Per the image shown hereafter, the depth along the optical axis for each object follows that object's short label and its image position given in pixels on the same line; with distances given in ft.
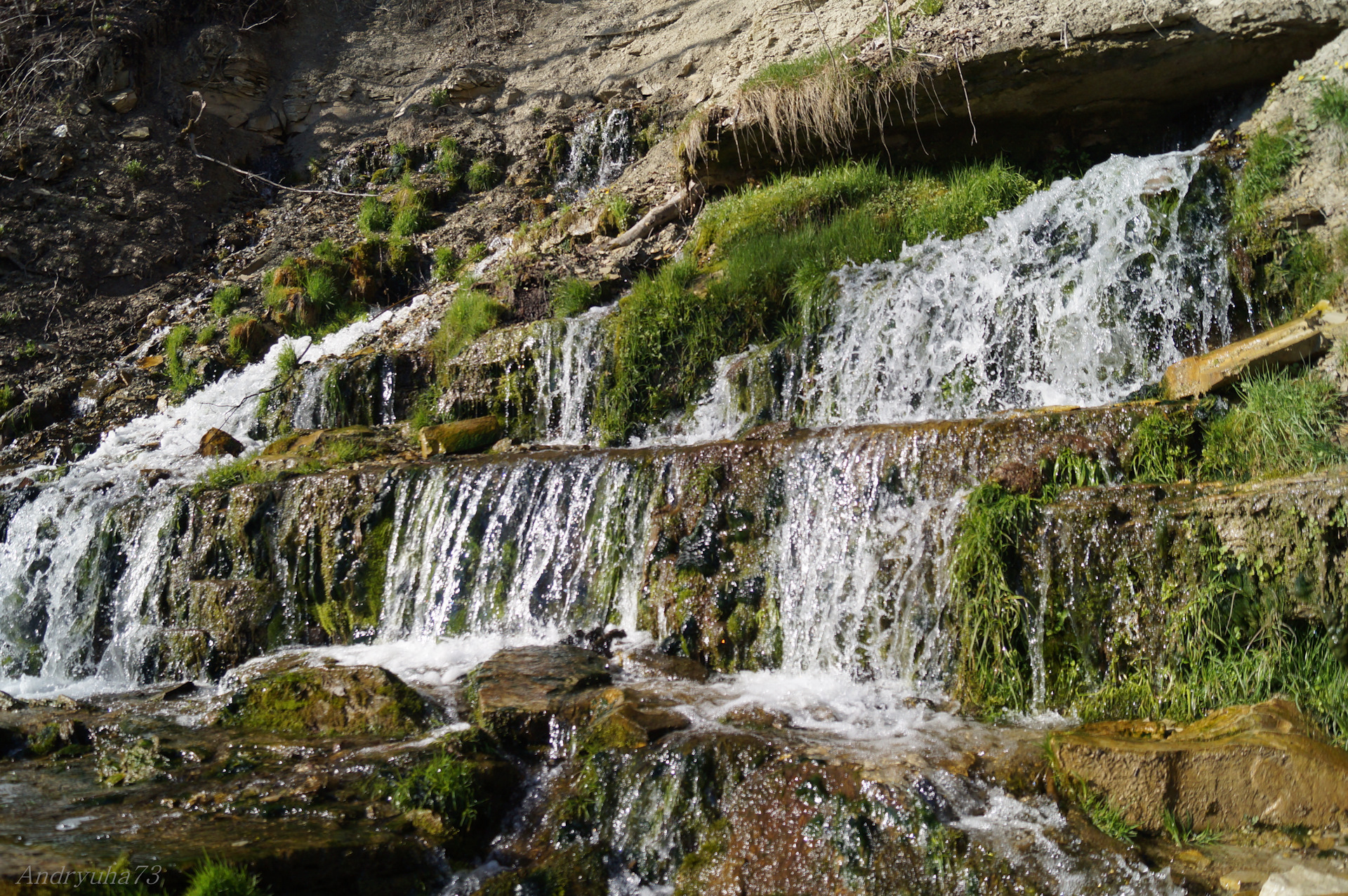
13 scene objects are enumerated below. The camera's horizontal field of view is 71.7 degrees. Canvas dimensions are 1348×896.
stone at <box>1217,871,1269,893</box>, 9.66
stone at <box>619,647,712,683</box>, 15.93
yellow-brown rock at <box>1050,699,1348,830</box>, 10.38
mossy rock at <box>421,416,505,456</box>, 24.80
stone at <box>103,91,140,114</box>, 42.16
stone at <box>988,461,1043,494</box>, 15.17
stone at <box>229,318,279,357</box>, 33.65
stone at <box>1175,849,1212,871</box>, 10.21
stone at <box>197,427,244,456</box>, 27.81
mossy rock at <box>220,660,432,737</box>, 14.35
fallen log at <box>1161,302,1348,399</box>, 15.67
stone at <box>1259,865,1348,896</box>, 9.05
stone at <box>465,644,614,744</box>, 13.58
